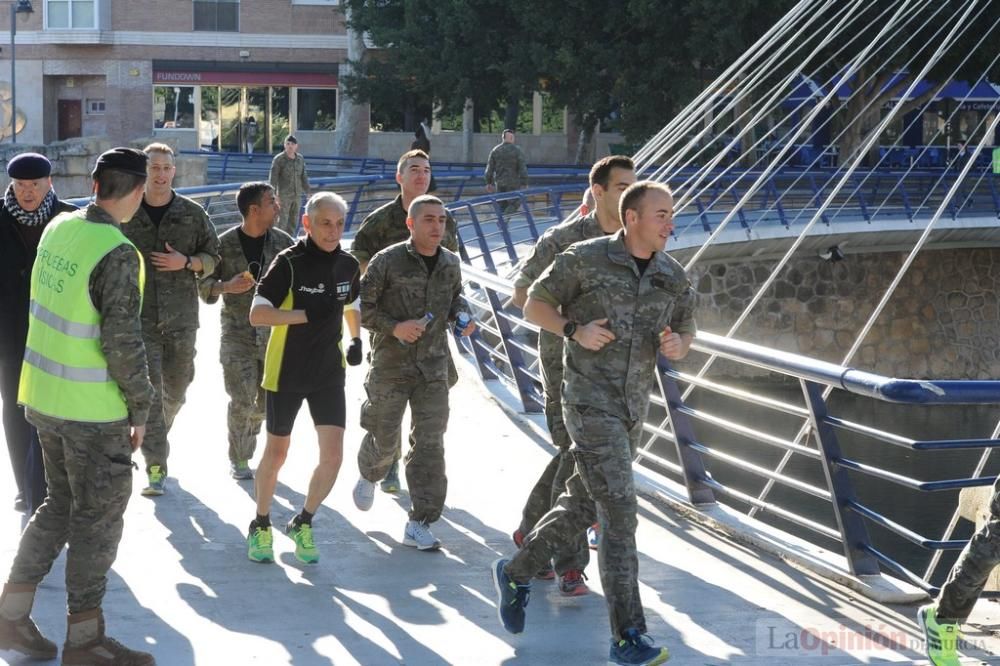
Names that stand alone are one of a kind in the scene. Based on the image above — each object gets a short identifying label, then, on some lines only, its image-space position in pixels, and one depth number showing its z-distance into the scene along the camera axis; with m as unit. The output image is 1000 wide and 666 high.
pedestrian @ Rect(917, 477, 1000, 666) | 5.13
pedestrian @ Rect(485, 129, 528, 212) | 24.88
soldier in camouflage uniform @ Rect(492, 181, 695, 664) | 5.29
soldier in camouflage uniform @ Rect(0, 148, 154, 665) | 5.05
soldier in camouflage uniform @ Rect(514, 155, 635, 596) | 6.21
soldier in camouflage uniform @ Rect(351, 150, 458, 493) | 8.21
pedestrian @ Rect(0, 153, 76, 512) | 7.00
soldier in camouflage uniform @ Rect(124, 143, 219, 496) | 7.75
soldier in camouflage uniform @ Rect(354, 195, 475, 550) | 7.04
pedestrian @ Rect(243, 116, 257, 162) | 51.47
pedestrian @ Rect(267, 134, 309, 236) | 21.73
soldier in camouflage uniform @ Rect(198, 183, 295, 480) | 7.99
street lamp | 40.06
